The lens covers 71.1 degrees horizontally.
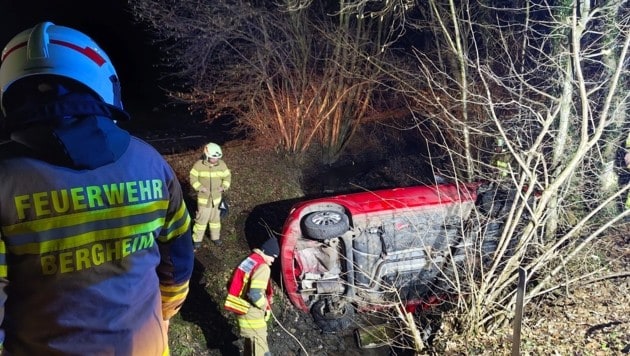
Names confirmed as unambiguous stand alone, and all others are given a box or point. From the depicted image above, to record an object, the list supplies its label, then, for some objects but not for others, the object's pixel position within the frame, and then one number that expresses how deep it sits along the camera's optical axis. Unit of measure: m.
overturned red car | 5.57
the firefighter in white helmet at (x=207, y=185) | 6.82
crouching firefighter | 4.59
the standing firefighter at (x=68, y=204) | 1.31
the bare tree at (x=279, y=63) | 9.13
